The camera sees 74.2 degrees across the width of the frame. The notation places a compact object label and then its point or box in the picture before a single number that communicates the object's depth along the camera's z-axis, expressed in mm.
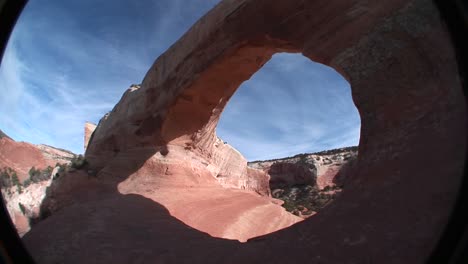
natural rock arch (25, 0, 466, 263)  3652
